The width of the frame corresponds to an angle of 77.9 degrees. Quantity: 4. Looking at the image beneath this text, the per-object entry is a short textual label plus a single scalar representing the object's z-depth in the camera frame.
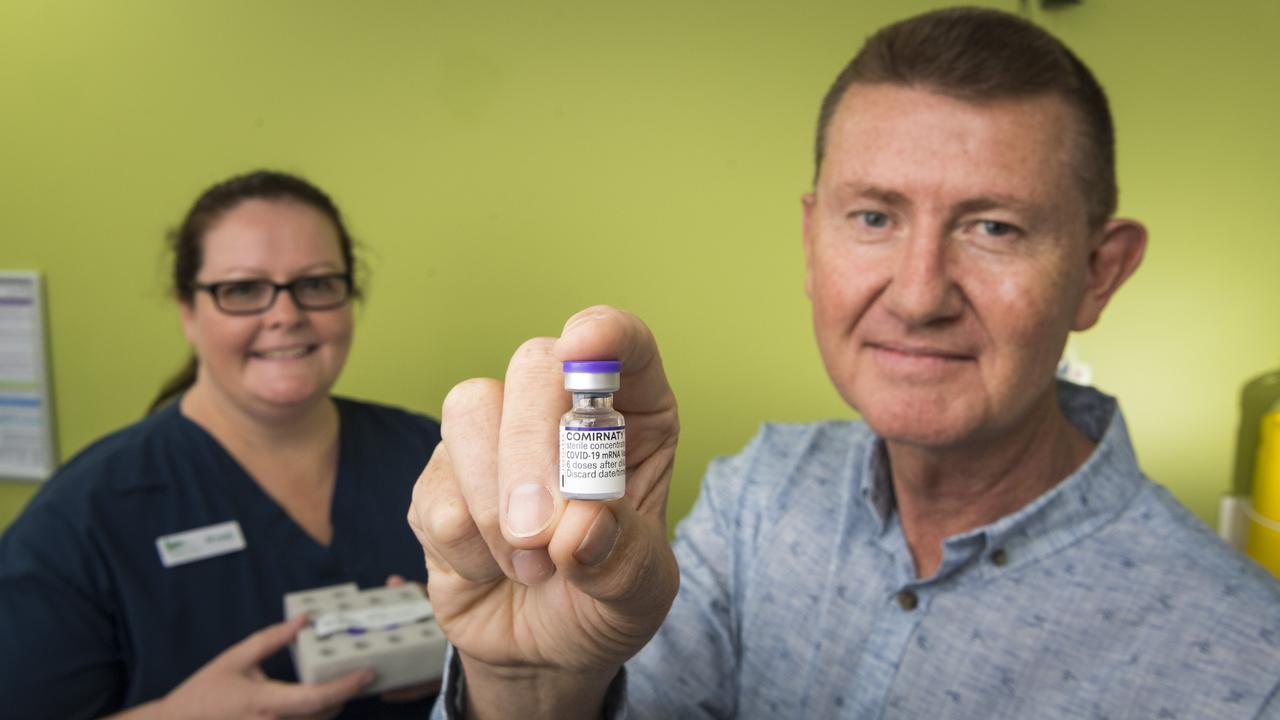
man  0.84
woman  1.31
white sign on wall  2.13
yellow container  1.72
